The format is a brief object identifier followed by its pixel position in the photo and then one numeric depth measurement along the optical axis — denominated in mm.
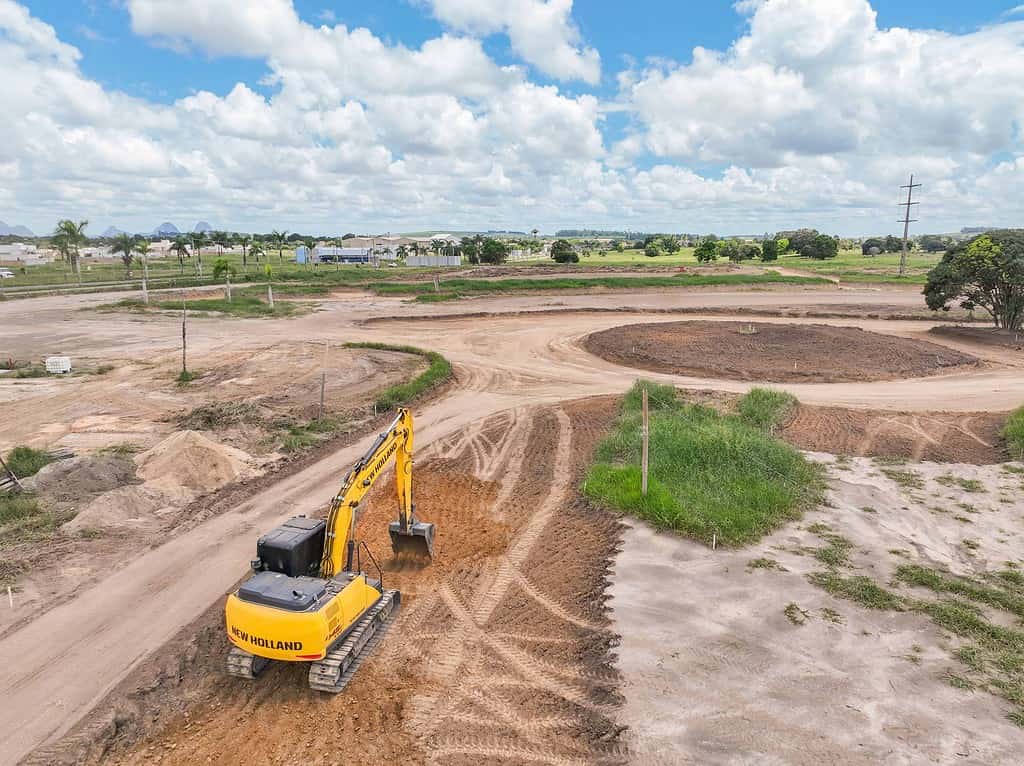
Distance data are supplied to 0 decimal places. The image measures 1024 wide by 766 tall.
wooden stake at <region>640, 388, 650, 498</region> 13412
